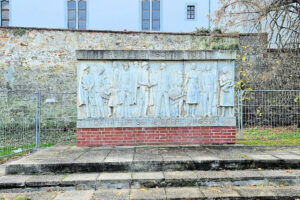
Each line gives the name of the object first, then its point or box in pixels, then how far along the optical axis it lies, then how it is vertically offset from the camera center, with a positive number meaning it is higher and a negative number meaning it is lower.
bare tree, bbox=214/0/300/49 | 11.20 +4.27
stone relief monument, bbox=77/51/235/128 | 6.30 +0.35
